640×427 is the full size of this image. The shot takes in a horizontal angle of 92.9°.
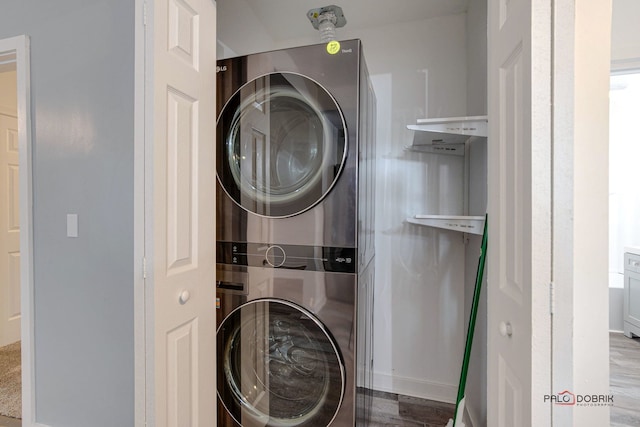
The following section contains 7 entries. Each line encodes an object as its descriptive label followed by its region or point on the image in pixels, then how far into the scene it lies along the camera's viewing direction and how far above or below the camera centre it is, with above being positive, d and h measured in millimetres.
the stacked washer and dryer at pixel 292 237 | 1251 -115
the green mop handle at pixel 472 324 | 1257 -503
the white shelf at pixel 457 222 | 1379 -57
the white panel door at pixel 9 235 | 2762 -236
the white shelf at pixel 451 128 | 1336 +395
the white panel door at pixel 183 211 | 989 -4
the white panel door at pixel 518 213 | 664 -5
